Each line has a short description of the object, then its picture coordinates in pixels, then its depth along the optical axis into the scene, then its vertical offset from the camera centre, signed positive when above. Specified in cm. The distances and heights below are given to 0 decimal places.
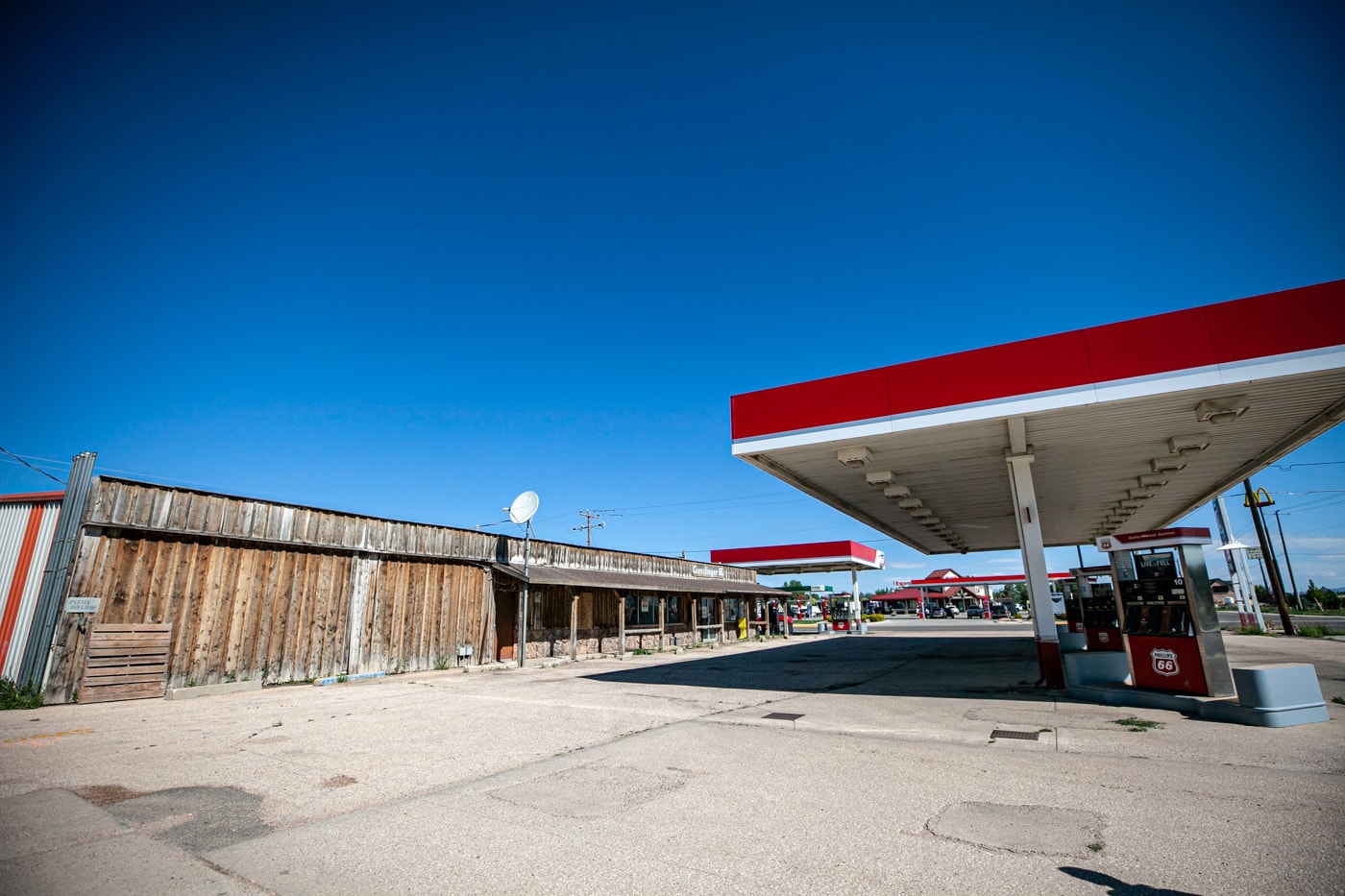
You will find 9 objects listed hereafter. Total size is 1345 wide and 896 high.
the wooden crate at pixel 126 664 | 1157 -103
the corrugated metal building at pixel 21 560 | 1187 +100
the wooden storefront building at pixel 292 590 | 1224 +42
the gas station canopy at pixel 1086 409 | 863 +315
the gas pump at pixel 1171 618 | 888 -32
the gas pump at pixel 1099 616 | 1432 -44
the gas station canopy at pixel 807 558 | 3597 +257
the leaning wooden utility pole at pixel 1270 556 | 2669 +172
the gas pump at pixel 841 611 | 4388 -129
